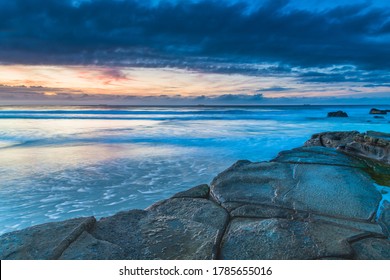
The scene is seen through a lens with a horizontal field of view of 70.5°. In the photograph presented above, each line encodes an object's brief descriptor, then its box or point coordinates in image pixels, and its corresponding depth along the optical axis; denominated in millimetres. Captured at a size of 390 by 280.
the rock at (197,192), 3264
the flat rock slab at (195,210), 2571
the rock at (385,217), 2454
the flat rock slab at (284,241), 2021
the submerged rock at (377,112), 30950
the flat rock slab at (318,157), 4703
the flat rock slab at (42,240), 2029
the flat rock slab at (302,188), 2852
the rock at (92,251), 2029
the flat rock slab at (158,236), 2090
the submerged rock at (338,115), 29159
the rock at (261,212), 2656
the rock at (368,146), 5223
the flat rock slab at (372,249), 2012
